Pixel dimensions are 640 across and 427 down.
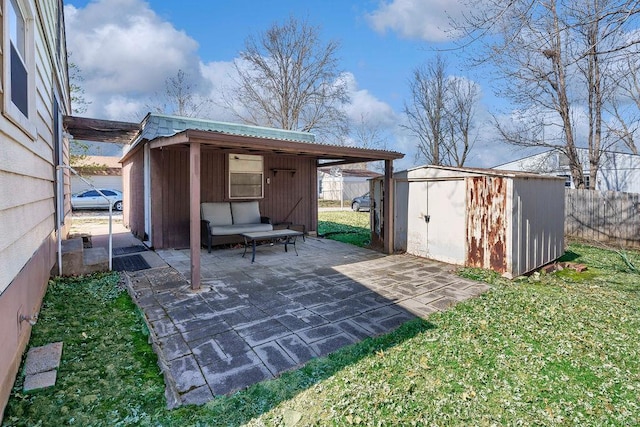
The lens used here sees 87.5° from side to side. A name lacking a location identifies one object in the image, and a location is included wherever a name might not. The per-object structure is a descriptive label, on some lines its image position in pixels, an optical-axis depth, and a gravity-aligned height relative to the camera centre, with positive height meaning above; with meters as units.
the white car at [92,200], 16.42 -0.12
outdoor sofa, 6.77 -0.51
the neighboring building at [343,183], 26.79 +1.28
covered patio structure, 4.75 +0.52
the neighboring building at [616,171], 14.65 +1.29
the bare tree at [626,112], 8.96 +2.50
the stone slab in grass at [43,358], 2.40 -1.22
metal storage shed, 5.27 -0.31
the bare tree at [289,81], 19.06 +6.84
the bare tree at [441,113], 15.50 +4.15
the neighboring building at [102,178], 18.78 +1.15
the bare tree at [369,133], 27.23 +5.46
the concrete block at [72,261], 4.73 -0.91
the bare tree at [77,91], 11.41 +3.73
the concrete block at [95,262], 4.97 -0.97
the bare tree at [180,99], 20.44 +6.14
